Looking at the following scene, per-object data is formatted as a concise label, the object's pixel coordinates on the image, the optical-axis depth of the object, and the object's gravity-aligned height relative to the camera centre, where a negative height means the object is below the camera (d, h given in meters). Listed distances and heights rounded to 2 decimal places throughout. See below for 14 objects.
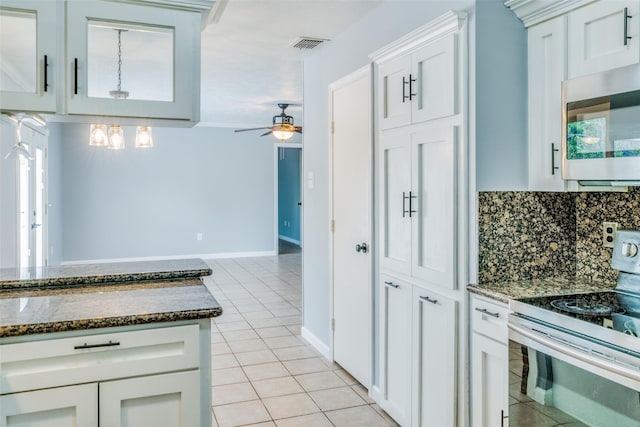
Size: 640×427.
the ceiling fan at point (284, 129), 5.70 +0.95
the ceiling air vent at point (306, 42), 3.64 +1.27
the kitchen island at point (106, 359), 1.63 -0.53
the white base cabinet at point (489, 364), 1.96 -0.64
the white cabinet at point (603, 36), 1.77 +0.66
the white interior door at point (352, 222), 3.10 -0.08
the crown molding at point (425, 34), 2.15 +0.84
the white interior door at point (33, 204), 4.98 +0.06
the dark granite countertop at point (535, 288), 1.98 -0.34
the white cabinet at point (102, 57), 1.94 +0.62
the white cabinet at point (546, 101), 2.08 +0.48
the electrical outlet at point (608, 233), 2.23 -0.11
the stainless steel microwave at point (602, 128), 1.77 +0.32
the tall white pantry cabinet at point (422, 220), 2.21 -0.05
